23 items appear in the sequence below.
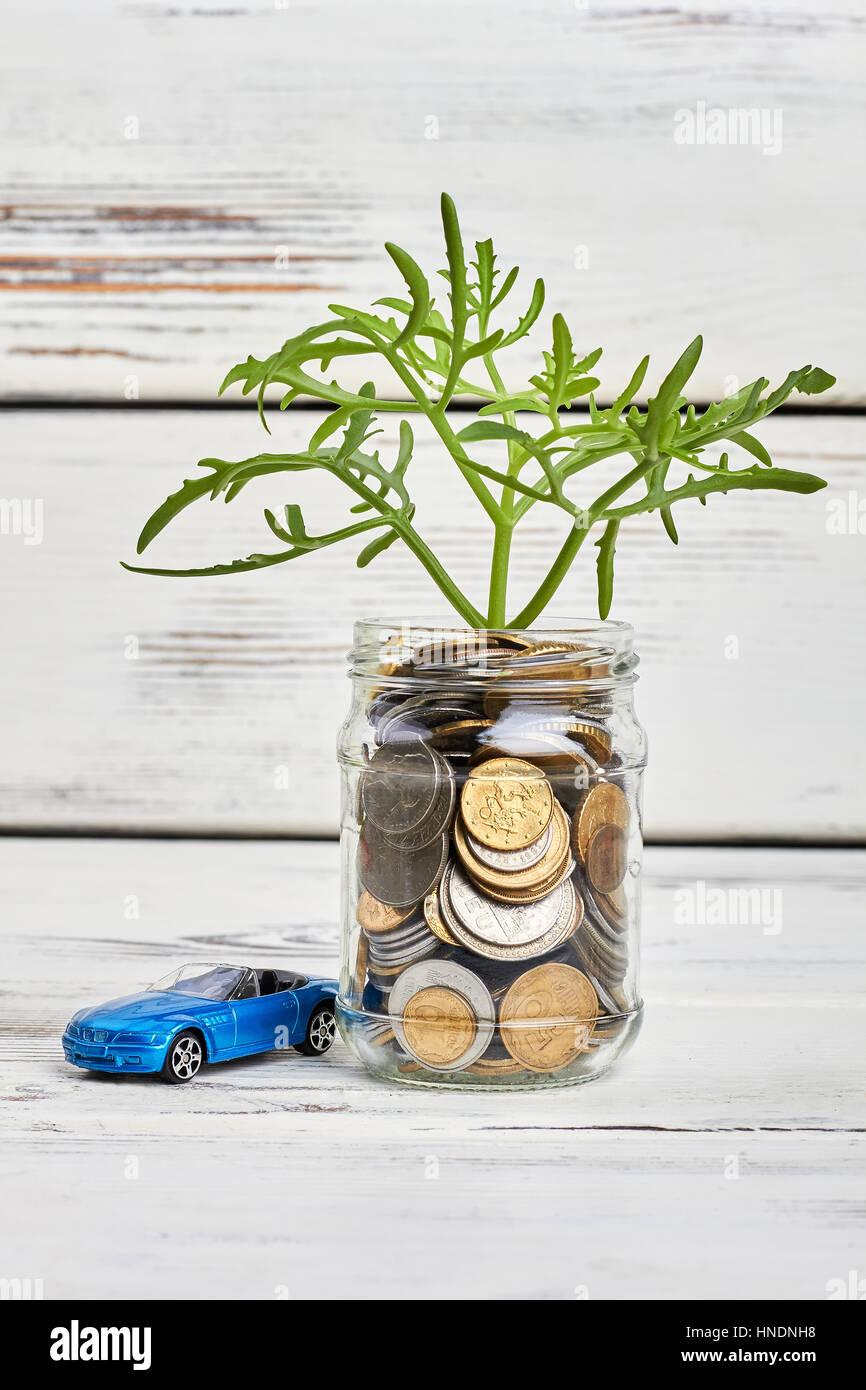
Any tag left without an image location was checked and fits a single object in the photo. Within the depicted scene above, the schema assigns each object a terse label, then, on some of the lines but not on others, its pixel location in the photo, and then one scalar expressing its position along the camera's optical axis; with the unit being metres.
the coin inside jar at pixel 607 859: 0.71
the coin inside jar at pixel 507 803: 0.68
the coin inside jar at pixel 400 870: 0.68
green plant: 0.65
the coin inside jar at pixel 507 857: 0.67
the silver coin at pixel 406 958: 0.68
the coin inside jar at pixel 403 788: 0.69
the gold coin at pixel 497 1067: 0.70
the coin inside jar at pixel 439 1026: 0.68
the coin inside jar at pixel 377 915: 0.69
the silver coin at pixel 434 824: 0.69
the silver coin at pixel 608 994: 0.70
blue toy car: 0.73
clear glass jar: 0.68
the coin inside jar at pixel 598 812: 0.70
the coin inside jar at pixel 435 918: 0.68
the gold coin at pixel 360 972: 0.72
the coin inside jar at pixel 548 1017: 0.67
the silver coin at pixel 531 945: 0.67
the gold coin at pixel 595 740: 0.72
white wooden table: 0.62
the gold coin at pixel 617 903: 0.72
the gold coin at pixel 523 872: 0.67
